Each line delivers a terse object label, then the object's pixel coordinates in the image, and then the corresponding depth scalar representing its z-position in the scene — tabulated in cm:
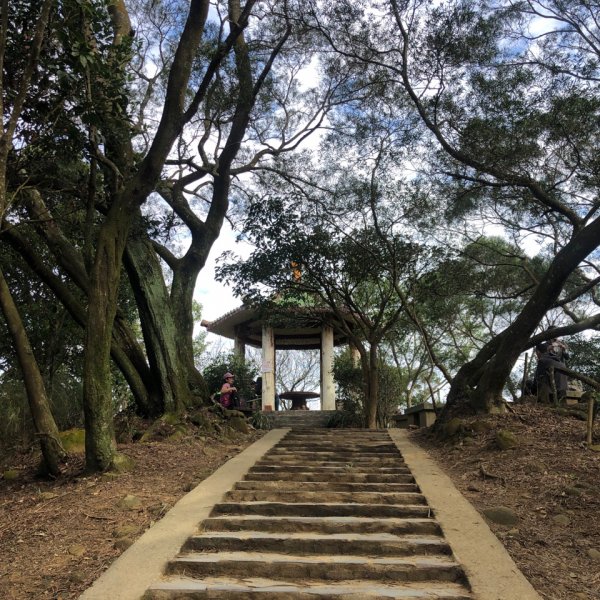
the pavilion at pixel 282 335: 1503
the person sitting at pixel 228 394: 1176
